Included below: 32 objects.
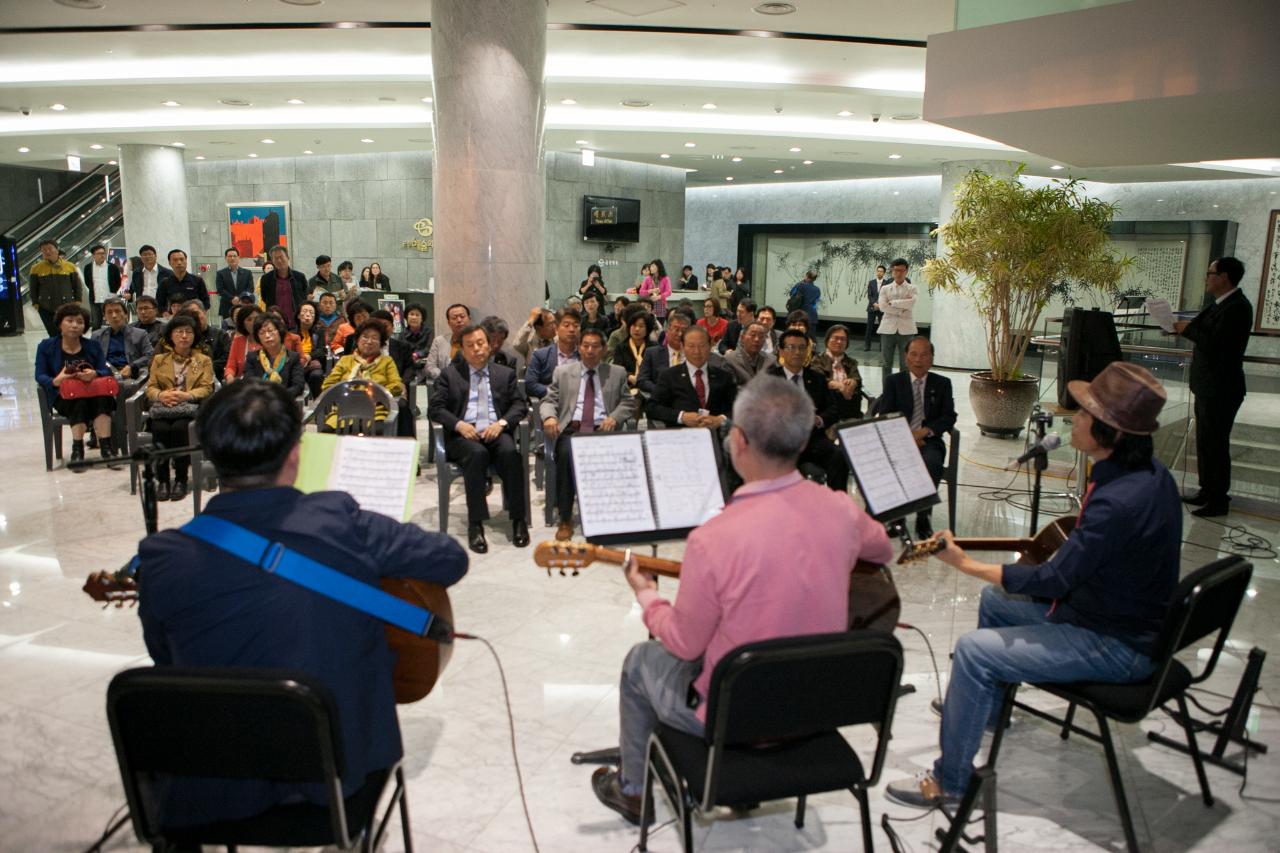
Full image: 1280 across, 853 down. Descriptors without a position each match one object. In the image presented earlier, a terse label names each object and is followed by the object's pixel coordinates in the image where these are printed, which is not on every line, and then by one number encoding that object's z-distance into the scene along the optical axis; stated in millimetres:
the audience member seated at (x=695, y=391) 5758
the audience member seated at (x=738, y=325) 8867
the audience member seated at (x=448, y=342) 7137
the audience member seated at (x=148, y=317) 7477
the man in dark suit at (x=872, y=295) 17234
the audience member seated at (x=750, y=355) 6777
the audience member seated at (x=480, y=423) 5426
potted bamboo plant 8305
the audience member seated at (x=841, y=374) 6444
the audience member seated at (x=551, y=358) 6426
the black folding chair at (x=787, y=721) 1925
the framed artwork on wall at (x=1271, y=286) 14816
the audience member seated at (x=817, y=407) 5812
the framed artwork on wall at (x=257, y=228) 18016
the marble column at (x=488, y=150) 7176
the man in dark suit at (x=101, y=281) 14453
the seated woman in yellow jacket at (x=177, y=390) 6203
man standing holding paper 6113
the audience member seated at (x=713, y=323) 9148
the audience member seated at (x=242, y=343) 6961
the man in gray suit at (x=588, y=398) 5812
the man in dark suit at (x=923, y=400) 5805
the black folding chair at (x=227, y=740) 1698
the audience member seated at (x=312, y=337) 8089
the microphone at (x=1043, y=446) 3591
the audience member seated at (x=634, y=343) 7434
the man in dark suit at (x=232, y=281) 11602
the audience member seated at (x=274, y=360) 6535
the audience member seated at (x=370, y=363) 6391
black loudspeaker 7230
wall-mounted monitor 17484
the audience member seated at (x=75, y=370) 6727
